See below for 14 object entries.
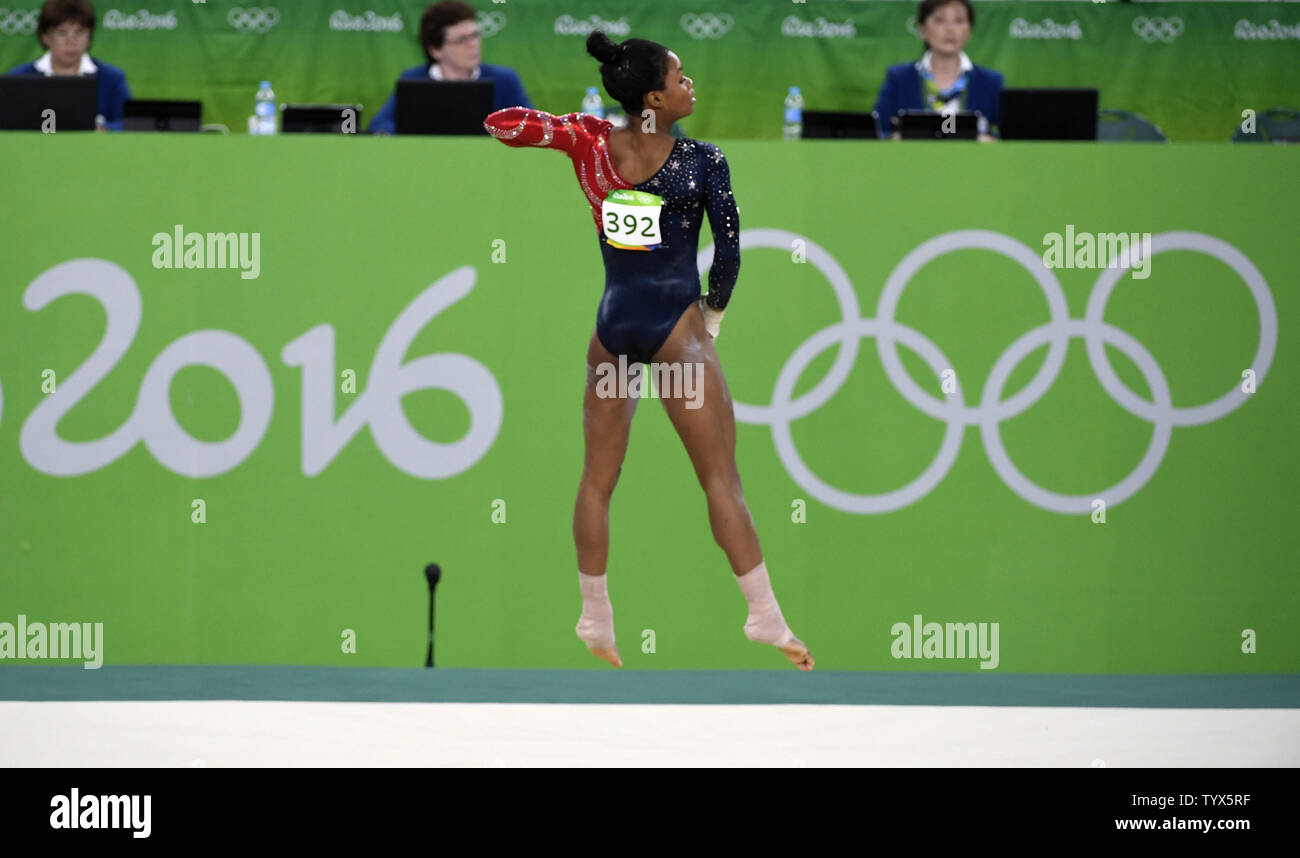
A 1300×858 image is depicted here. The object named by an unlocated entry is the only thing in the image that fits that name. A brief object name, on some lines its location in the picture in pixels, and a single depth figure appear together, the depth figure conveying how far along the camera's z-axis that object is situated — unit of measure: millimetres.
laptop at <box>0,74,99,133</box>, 14133
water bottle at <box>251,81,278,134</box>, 15211
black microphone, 14016
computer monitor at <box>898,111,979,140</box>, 14523
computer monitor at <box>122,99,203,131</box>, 14484
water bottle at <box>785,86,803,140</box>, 15297
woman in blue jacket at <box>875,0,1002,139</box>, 16031
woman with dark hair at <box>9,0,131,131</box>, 15672
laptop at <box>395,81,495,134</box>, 14250
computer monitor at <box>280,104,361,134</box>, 14414
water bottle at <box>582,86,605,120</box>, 16328
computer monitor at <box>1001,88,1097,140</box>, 14367
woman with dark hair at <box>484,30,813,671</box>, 11258
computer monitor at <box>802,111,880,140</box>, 14586
